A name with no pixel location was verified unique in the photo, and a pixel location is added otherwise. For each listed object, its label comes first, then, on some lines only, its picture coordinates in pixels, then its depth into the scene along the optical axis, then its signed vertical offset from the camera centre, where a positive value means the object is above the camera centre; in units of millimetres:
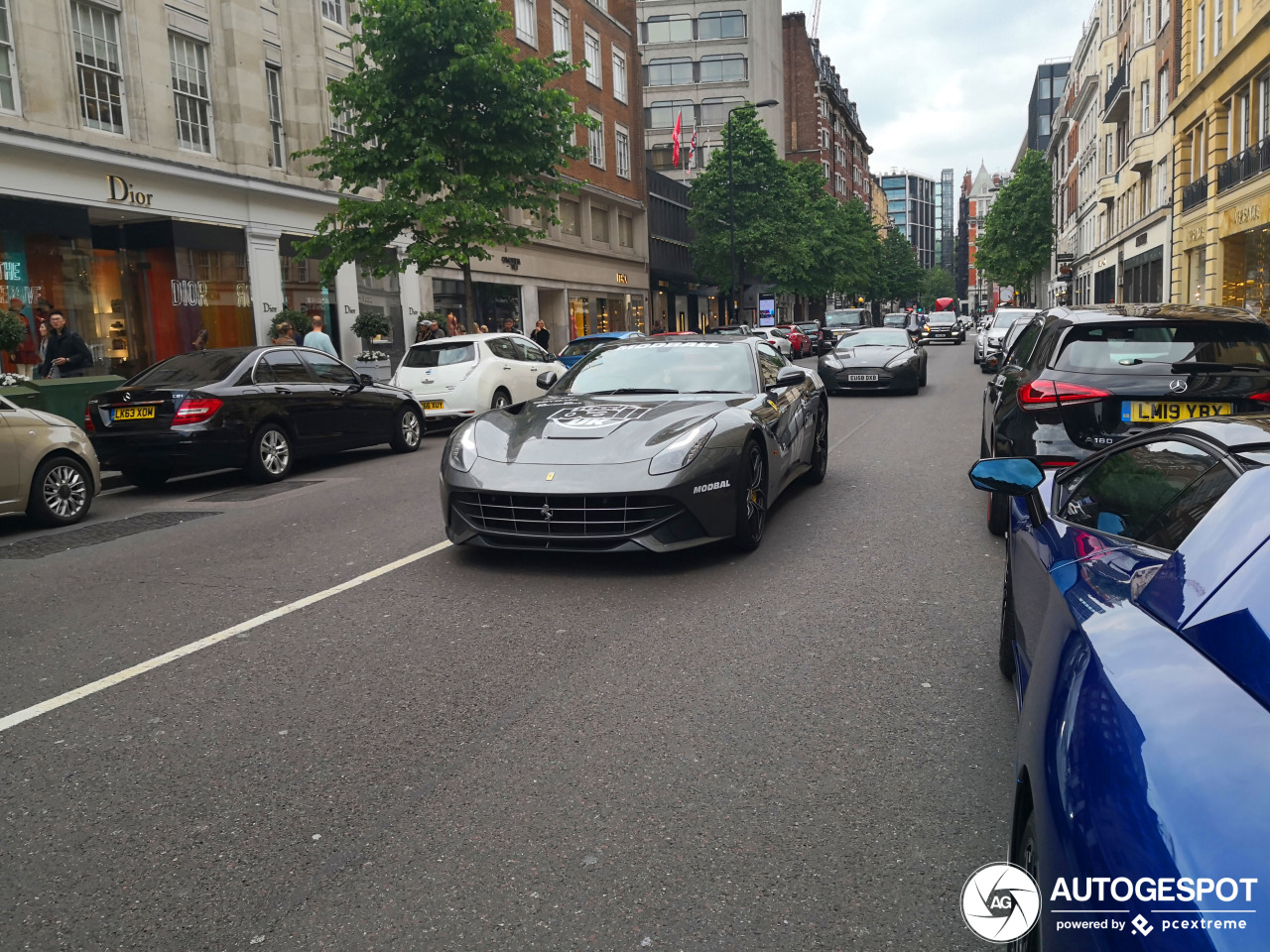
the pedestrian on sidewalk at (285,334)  18794 +302
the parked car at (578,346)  23031 -161
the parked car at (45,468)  8852 -928
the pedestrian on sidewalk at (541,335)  30158 +157
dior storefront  16922 +1946
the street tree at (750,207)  52156 +6219
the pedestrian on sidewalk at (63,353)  14242 +96
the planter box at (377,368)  22578 -448
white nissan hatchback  16125 -492
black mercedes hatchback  6137 -366
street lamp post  47000 +6266
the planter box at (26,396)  12289 -397
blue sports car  1347 -628
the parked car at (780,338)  35959 -261
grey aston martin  20328 -776
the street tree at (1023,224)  82875 +7548
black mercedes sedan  10906 -660
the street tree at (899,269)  116938 +6465
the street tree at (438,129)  20750 +4326
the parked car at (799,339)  41625 -376
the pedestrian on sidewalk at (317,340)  17828 +167
